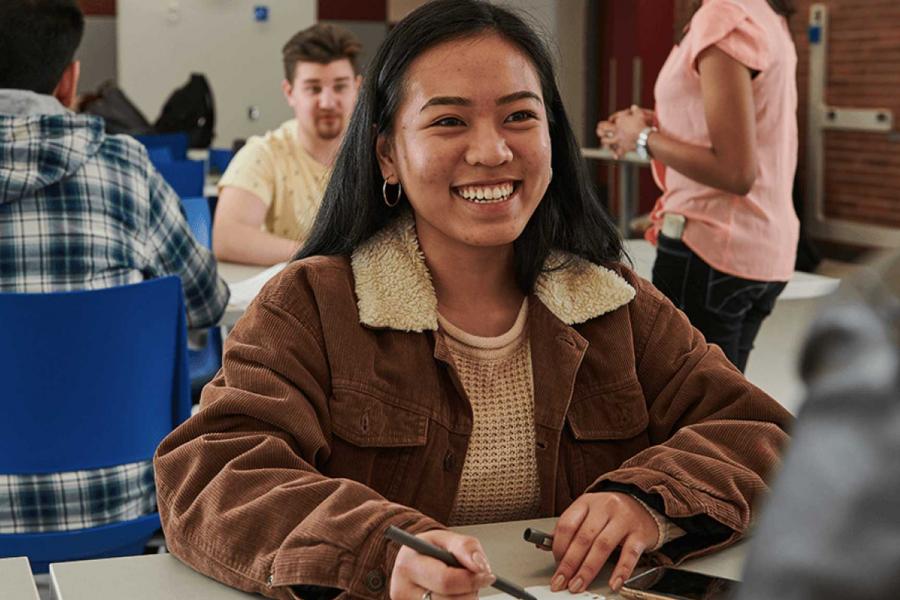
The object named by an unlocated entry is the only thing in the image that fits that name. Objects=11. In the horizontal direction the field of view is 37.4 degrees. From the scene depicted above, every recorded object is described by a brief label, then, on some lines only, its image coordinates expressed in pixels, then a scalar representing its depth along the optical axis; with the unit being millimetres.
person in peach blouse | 2604
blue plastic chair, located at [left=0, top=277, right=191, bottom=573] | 2150
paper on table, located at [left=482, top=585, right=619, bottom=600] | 1266
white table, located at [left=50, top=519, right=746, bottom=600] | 1296
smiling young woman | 1368
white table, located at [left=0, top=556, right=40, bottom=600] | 1283
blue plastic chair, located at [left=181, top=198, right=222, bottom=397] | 3641
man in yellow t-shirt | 3807
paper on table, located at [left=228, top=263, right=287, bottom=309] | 3063
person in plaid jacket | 2287
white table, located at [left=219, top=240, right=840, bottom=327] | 3083
